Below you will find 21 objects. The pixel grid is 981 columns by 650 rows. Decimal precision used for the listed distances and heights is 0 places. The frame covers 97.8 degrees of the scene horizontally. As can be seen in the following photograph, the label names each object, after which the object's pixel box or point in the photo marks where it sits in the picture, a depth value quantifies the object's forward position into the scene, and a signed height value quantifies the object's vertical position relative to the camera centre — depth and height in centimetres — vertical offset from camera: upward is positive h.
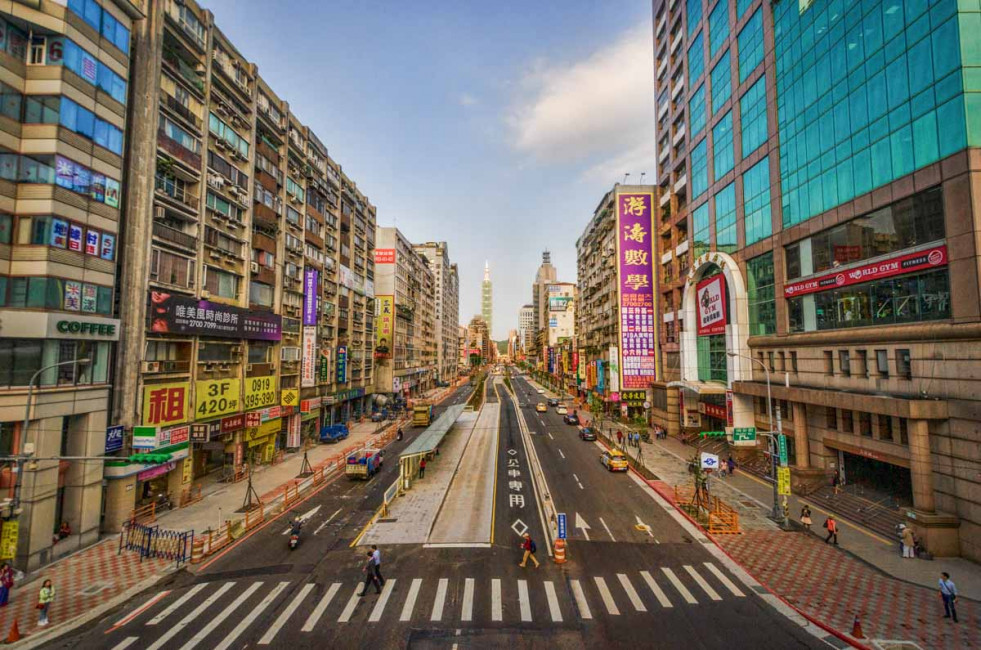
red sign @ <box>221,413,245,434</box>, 3455 -572
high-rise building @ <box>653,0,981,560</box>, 2128 +752
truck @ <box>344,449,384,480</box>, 3594 -937
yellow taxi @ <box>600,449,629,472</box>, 3838 -964
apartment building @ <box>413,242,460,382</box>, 14388 +1810
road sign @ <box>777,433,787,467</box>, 2522 -555
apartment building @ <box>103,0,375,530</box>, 2758 +701
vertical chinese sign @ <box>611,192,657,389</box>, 6203 +942
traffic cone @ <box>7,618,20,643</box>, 1483 -976
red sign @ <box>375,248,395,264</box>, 7888 +1826
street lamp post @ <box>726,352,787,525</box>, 2606 -906
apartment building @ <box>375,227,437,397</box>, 7644 +805
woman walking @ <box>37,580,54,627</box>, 1587 -911
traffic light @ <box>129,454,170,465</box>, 1461 -366
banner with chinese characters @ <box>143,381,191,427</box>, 2766 -334
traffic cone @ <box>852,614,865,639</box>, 1441 -927
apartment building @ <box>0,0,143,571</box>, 2094 +542
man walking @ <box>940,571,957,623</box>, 1563 -878
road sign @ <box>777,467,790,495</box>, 2495 -729
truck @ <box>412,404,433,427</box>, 6151 -889
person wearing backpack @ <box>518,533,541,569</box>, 2037 -928
